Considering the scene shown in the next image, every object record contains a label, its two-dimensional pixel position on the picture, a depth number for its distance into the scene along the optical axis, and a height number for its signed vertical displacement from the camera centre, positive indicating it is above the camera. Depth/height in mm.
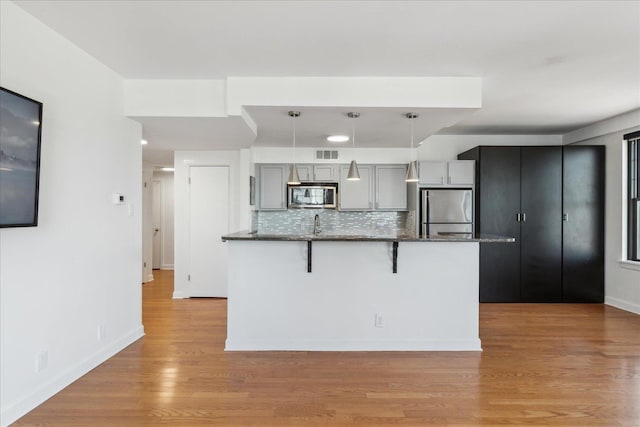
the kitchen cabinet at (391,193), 5934 +342
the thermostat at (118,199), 3338 +127
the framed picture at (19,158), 2053 +306
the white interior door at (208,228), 5555 -207
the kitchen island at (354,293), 3496 -724
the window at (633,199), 4867 +227
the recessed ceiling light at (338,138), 5023 +1028
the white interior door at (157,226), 8320 -277
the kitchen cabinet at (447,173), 5453 +605
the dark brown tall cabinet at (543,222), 5273 -81
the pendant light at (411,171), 3764 +441
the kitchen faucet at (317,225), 5362 -153
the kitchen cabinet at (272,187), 5906 +418
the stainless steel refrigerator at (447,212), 5395 +49
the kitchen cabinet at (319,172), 5980 +662
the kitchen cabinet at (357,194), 5938 +321
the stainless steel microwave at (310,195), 5934 +299
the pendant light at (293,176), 3840 +386
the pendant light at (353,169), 3781 +461
